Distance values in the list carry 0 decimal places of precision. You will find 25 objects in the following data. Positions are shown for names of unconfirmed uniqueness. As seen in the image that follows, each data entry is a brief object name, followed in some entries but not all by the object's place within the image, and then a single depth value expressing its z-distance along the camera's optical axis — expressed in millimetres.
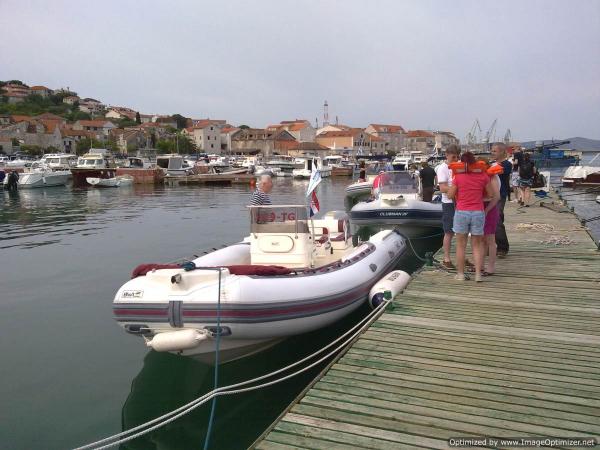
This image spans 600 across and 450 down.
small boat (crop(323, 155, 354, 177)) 62531
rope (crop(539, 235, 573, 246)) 9945
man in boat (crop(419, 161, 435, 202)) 14883
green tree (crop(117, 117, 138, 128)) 138300
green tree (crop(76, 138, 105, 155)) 98188
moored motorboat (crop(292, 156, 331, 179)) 56031
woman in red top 6539
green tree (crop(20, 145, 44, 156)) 91912
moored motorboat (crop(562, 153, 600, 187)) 34766
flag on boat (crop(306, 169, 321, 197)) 8270
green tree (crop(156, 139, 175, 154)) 97438
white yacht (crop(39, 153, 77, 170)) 49369
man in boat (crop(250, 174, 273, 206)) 7469
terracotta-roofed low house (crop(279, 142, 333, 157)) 94125
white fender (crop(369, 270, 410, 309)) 7015
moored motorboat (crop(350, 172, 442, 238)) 13523
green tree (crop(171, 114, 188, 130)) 146375
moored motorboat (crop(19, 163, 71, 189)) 41188
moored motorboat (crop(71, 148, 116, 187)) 44875
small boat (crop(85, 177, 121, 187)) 42969
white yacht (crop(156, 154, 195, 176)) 52469
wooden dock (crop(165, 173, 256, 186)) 48062
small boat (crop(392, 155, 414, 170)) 41094
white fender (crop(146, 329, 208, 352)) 5281
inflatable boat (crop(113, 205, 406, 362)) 5410
